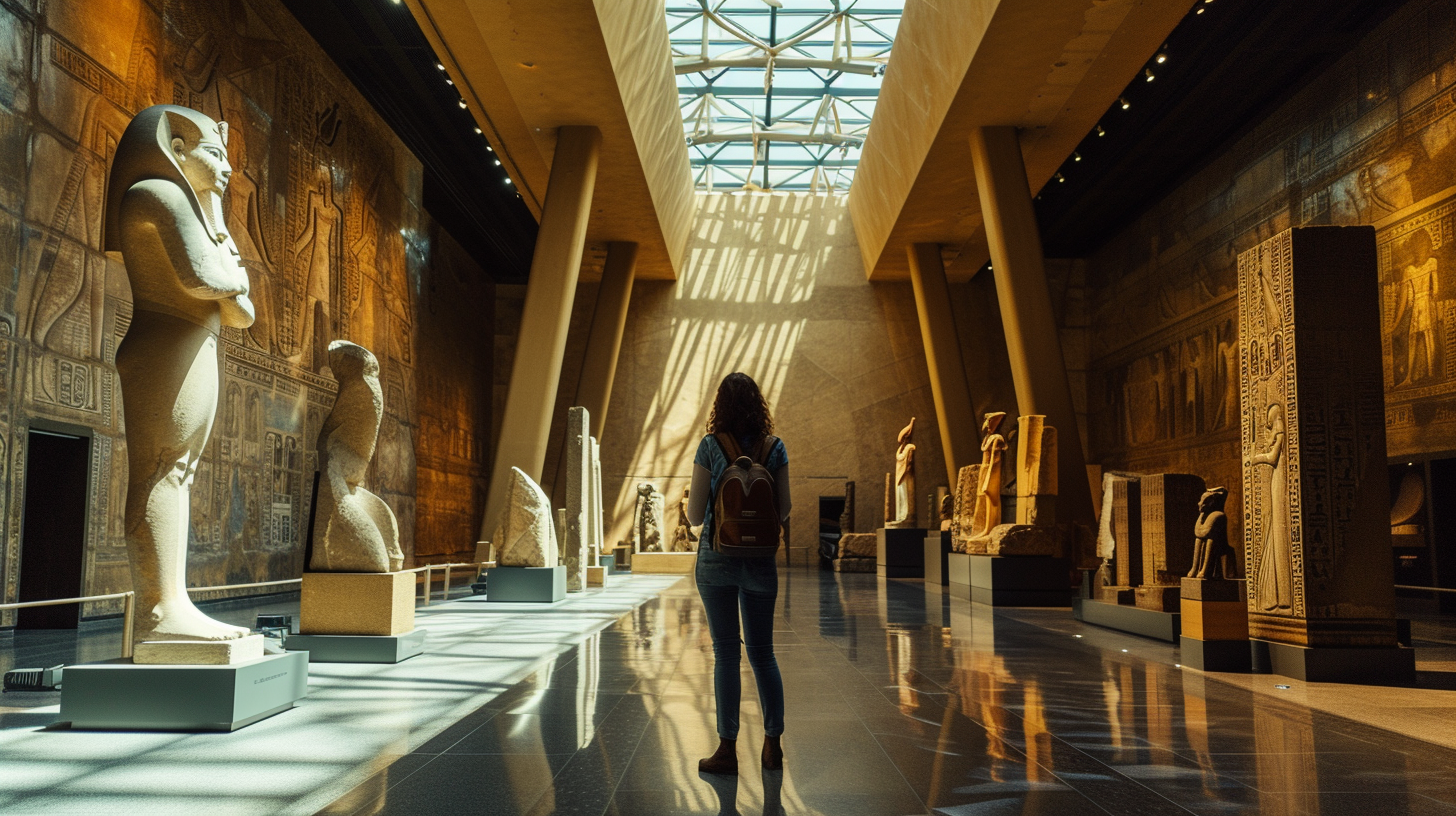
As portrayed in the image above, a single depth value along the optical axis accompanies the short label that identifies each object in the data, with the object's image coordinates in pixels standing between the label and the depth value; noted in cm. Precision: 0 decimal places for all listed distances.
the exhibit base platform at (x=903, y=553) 2369
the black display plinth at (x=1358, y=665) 725
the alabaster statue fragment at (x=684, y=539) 2773
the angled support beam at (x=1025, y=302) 1866
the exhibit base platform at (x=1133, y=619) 992
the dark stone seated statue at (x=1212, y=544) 873
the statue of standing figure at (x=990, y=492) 1695
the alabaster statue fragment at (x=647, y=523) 2583
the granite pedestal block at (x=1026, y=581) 1489
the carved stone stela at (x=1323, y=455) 741
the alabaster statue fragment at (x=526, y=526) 1388
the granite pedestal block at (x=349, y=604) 793
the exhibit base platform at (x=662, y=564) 2384
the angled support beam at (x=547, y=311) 1959
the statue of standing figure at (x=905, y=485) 2494
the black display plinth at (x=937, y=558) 1972
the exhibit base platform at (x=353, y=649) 784
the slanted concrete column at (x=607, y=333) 2797
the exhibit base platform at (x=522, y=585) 1388
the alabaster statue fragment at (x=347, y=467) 793
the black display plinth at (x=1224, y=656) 793
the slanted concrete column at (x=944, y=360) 2730
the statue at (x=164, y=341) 545
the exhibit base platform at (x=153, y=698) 521
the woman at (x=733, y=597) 446
